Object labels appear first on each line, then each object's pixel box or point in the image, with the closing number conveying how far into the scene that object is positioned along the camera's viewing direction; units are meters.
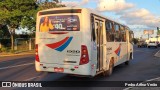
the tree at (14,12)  37.81
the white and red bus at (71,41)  12.32
